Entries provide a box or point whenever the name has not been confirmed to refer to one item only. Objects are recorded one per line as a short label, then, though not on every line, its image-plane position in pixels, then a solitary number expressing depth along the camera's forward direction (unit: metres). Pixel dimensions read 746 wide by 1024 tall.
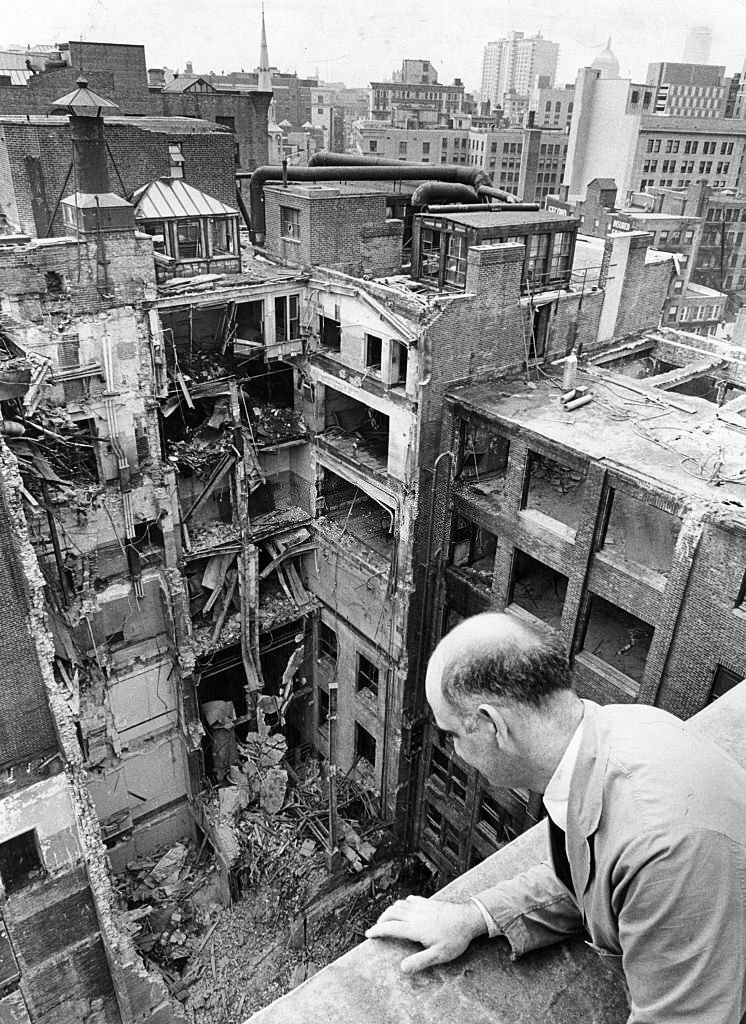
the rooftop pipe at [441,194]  32.22
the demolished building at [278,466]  23.31
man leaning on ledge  3.79
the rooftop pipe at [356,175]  33.09
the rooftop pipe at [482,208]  29.01
